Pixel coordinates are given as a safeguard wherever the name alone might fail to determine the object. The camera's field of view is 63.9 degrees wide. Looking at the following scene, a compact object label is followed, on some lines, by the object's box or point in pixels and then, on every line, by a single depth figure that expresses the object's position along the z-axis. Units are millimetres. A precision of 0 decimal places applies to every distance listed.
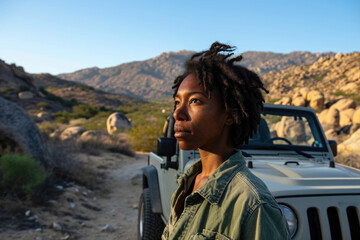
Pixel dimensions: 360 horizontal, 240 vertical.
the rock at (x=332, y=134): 13780
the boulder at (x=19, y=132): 6430
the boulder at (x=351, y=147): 8430
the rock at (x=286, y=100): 23516
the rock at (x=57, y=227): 4648
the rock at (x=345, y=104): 19156
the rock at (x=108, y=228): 4938
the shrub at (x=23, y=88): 36519
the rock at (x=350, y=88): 29738
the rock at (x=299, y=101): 22422
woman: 833
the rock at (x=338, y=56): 49344
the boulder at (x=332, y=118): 18391
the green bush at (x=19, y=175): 5477
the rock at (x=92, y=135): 14294
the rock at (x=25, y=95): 34828
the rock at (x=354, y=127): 14341
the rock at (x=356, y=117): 16480
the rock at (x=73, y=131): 16672
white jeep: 1816
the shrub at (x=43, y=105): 33181
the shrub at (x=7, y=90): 33688
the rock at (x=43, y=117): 27903
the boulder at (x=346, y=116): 17364
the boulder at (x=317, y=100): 21406
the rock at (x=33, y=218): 4816
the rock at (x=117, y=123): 22562
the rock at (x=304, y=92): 23291
